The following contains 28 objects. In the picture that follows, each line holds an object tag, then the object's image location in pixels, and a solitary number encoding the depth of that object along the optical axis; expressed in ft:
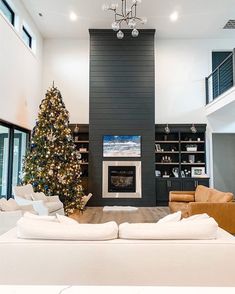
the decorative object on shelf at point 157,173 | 28.81
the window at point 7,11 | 21.05
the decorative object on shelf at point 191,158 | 29.05
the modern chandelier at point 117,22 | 16.29
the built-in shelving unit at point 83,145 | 28.48
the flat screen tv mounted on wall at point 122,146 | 28.07
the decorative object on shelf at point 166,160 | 28.91
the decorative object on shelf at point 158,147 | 29.02
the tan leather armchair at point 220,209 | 15.33
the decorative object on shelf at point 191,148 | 28.89
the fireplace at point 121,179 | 28.07
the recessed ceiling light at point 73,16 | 24.98
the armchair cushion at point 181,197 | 20.94
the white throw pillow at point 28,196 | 18.41
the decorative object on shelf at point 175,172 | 28.67
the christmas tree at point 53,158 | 21.94
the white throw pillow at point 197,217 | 8.11
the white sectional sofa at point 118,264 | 6.77
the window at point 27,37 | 25.59
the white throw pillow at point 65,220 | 8.14
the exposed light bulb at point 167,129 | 28.50
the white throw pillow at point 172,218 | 8.31
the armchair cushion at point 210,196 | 15.90
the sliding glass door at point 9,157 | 21.65
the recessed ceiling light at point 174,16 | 25.02
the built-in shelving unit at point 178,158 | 27.89
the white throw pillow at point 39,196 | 19.13
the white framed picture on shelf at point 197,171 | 28.63
